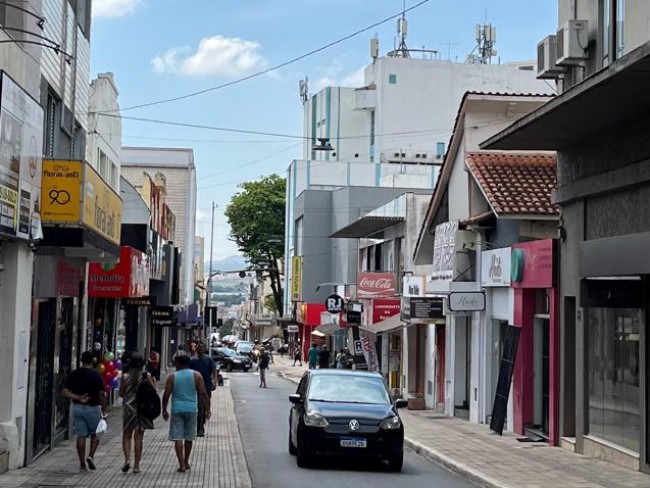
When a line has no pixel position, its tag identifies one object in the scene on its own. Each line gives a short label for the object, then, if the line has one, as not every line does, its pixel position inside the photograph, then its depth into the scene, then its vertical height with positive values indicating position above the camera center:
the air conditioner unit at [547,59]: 16.94 +4.37
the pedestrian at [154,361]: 24.37 -1.56
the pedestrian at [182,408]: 13.25 -1.47
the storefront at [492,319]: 21.27 -0.29
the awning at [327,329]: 48.06 -1.25
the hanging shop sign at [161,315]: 36.38 -0.54
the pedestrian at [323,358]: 39.50 -2.21
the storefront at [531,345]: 19.02 -0.76
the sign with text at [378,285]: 36.53 +0.74
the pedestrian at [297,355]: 63.47 -3.39
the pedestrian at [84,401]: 13.05 -1.37
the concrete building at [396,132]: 61.28 +11.26
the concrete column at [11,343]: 12.41 -0.58
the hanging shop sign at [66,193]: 12.95 +1.41
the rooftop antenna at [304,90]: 75.64 +16.77
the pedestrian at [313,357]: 40.16 -2.22
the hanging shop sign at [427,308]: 26.59 -0.08
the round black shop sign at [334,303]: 42.38 +0.03
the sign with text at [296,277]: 62.69 +1.68
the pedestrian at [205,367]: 18.33 -1.26
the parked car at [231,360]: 57.34 -3.47
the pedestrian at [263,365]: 40.12 -2.59
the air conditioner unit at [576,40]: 16.12 +4.45
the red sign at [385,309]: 35.12 -0.15
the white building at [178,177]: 57.57 +7.41
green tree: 78.88 +6.36
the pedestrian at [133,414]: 13.23 -1.55
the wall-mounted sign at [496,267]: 20.66 +0.87
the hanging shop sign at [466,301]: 22.20 +0.11
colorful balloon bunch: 21.08 -1.55
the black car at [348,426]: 14.40 -1.82
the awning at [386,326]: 32.09 -0.72
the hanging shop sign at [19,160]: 11.06 +1.66
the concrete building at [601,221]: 13.85 +1.41
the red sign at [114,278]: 20.14 +0.45
